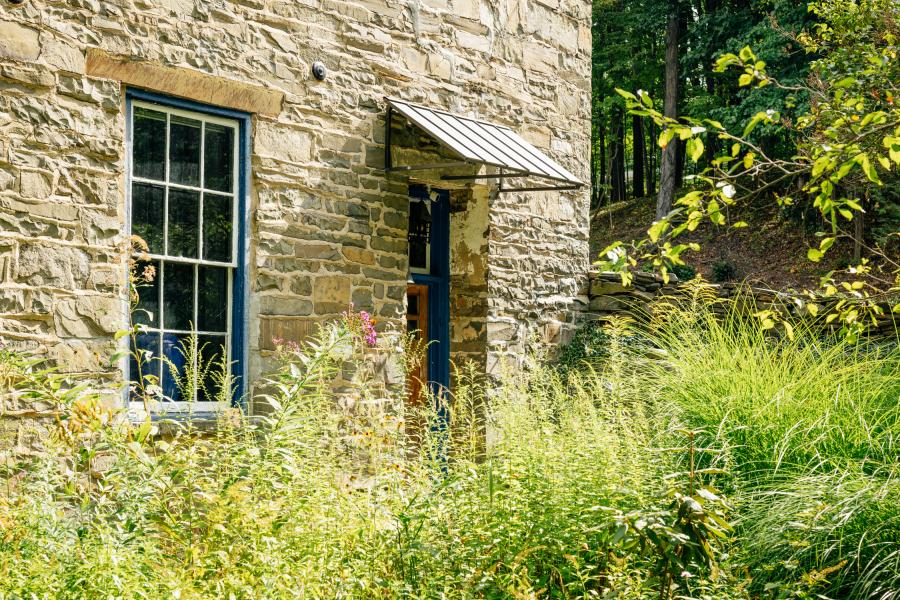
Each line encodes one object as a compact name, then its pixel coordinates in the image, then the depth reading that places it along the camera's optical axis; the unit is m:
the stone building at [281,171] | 6.03
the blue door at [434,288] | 9.37
